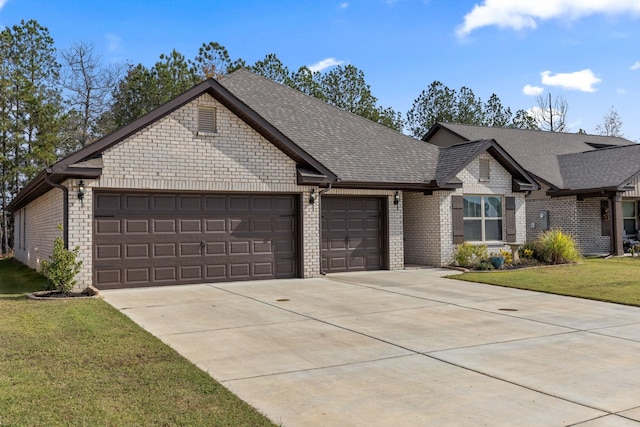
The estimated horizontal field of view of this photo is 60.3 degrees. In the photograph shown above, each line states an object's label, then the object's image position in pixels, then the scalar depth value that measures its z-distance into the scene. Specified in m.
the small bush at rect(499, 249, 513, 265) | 18.28
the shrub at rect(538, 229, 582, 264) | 18.56
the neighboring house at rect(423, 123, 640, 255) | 22.27
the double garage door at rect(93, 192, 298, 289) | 12.91
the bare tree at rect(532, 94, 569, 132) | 53.47
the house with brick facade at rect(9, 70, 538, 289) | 12.81
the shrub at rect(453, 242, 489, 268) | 17.75
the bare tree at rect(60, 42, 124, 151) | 37.62
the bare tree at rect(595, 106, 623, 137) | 55.16
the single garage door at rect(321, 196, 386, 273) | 16.47
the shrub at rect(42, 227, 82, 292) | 11.29
